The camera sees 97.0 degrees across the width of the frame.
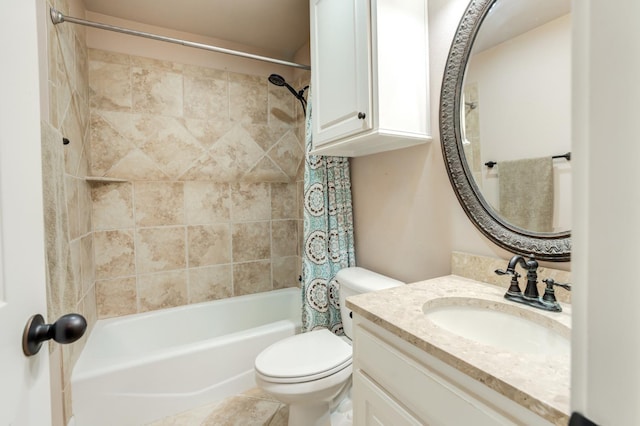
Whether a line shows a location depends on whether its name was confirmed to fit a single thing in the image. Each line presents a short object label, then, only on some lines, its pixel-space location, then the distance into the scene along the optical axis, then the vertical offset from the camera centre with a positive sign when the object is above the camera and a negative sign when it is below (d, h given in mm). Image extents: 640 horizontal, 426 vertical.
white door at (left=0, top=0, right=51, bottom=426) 431 -12
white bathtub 1428 -896
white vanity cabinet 554 -441
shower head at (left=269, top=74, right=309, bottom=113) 2049 +899
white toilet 1193 -715
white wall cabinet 1140 +564
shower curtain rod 1314 +955
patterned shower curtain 1721 -196
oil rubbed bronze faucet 839 -281
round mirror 887 +283
